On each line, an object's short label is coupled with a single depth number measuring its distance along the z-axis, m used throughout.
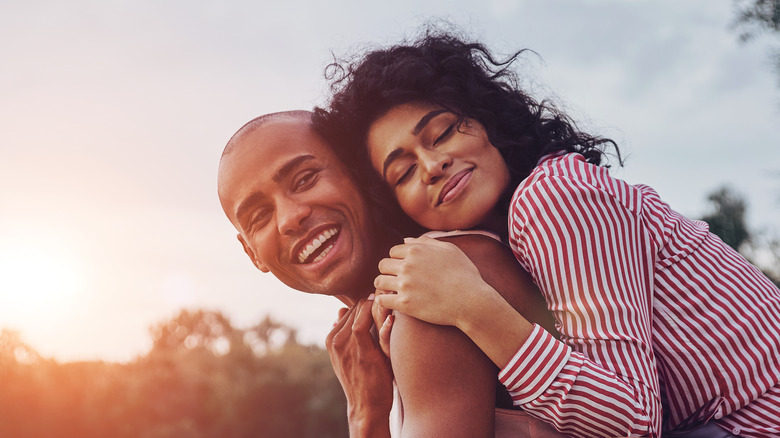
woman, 1.71
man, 2.62
